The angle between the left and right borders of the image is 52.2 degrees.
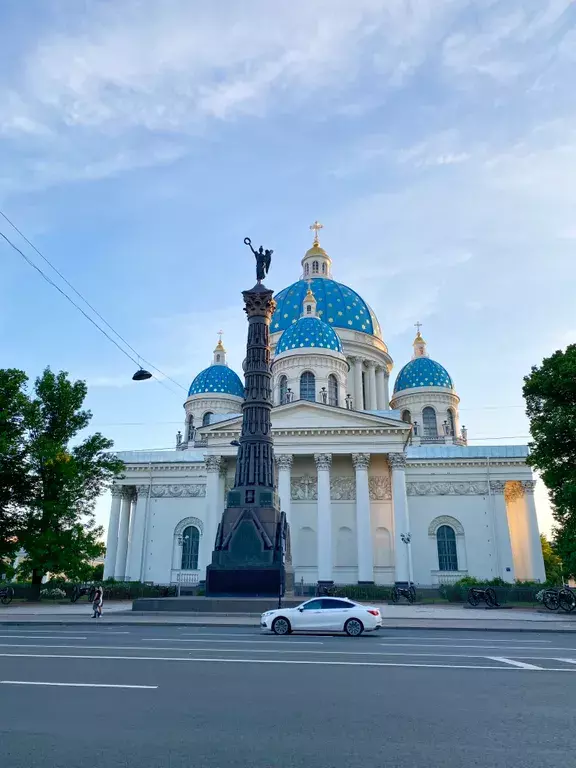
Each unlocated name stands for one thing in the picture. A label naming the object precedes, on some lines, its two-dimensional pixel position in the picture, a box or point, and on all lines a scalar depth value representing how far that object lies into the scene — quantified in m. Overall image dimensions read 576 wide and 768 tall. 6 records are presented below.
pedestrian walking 21.12
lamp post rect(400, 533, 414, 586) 36.85
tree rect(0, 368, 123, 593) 30.98
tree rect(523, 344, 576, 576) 27.73
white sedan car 15.10
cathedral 39.97
